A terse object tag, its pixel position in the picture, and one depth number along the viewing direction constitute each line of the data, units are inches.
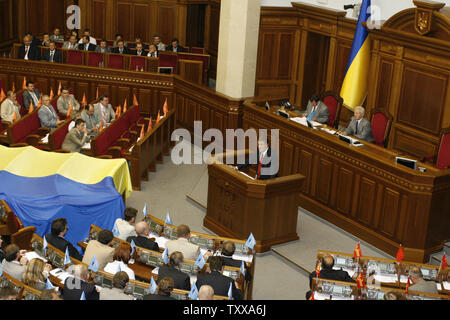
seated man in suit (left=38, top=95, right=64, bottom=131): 469.7
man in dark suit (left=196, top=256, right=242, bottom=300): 250.8
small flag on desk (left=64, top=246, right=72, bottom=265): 269.1
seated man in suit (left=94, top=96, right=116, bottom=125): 482.3
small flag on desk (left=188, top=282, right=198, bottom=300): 236.1
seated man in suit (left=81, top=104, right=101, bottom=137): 471.2
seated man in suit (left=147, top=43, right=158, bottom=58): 596.7
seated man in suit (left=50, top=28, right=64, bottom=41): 644.1
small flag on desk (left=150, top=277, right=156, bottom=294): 242.7
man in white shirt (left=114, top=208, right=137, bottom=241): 307.3
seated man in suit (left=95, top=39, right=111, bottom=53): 601.5
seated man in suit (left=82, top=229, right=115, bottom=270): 277.9
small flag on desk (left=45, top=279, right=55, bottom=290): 245.7
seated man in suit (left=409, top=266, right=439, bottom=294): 259.9
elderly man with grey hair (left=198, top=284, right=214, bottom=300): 227.3
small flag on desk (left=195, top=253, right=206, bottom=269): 271.0
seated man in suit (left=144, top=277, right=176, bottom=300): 234.2
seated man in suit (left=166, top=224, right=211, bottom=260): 284.2
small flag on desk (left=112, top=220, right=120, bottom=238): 308.2
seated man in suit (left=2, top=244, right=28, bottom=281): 266.4
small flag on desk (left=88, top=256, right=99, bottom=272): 259.9
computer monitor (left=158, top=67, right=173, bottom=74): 551.8
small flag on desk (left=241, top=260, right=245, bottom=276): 264.7
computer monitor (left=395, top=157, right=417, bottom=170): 337.1
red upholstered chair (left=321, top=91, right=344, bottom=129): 465.4
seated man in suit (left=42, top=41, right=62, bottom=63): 570.6
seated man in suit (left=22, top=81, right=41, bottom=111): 501.4
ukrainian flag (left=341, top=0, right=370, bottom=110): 472.1
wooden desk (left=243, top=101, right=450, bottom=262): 337.7
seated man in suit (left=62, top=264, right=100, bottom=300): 240.2
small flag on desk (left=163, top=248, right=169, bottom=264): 278.3
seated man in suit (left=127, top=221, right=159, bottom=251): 290.2
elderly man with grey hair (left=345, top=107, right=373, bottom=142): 414.6
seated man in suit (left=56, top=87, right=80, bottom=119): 502.9
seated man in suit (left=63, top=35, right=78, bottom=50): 603.0
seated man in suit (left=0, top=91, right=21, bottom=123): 475.5
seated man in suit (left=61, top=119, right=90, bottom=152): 428.8
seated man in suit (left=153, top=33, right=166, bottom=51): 631.8
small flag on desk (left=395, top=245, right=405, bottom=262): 278.6
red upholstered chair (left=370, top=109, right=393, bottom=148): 418.9
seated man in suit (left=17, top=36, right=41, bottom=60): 572.1
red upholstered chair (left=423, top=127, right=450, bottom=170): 387.5
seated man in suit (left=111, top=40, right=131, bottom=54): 602.9
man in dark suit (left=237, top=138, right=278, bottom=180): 356.8
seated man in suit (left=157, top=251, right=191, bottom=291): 253.4
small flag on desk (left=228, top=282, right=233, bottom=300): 241.0
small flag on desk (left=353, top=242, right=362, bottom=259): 279.5
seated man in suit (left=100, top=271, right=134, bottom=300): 241.6
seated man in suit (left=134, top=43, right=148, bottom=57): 600.2
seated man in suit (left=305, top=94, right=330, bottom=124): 457.7
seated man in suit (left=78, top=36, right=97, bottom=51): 610.5
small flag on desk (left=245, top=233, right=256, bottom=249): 288.8
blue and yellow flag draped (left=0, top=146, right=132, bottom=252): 335.0
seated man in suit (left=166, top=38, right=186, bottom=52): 623.5
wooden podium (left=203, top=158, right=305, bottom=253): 345.4
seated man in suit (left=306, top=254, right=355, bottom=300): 267.7
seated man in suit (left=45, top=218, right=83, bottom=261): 291.1
